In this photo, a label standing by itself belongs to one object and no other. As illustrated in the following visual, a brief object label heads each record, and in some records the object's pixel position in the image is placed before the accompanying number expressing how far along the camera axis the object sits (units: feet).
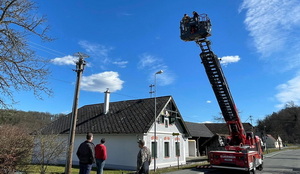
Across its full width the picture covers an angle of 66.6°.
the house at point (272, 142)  299.34
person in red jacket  29.66
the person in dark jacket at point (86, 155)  24.01
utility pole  33.47
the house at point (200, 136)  100.41
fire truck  41.34
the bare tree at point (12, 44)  30.25
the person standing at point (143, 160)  25.00
